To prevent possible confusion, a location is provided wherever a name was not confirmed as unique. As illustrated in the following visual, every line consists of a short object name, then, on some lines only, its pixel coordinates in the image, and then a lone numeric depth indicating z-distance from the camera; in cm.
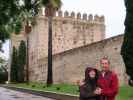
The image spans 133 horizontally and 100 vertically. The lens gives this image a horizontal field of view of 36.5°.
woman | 333
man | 336
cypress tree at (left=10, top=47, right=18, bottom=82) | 2970
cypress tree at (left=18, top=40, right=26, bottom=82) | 2903
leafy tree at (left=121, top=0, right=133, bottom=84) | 885
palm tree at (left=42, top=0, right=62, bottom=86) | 1555
